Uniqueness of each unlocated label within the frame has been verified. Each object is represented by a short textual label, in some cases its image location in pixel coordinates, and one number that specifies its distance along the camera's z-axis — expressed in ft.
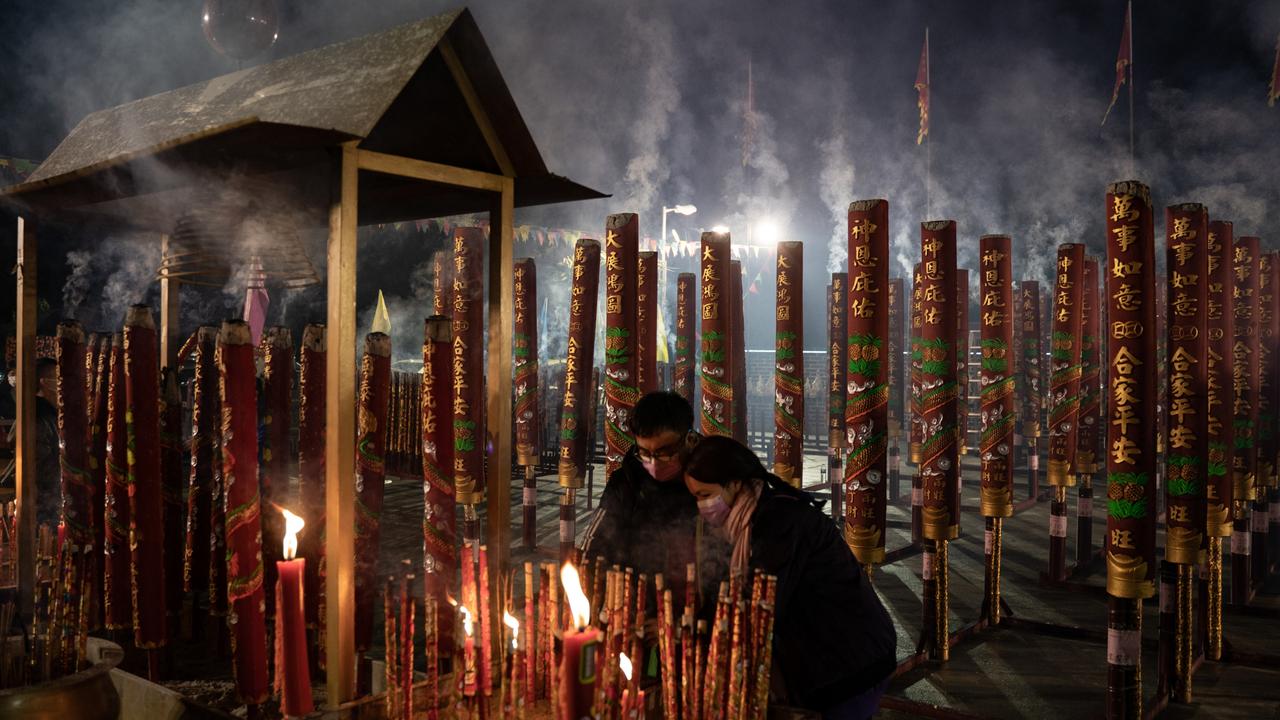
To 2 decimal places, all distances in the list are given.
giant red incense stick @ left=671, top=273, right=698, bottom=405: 26.61
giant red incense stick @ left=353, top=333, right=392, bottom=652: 11.19
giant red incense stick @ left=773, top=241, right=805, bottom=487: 19.97
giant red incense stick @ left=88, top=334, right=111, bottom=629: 12.60
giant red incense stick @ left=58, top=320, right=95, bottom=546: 12.50
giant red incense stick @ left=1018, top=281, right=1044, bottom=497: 33.22
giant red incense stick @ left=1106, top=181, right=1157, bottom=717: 12.01
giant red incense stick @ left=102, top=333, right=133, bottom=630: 11.50
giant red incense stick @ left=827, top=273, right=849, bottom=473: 30.78
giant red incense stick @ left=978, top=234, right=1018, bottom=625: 17.67
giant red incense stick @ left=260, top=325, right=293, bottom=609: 11.40
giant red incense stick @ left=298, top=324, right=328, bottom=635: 11.06
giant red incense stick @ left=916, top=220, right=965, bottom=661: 15.85
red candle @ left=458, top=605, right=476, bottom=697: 6.08
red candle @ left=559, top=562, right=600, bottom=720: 4.82
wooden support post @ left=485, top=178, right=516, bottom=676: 9.78
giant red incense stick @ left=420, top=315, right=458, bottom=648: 12.09
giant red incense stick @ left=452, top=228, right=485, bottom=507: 18.33
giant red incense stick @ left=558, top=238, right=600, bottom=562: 21.88
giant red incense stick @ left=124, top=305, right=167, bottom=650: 11.02
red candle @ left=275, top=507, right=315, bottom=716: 7.22
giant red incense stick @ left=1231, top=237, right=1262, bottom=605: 18.54
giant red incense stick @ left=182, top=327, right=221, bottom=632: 11.76
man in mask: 9.87
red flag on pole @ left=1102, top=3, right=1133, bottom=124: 59.72
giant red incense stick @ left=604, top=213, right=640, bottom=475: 19.31
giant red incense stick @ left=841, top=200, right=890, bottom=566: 14.80
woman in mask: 8.18
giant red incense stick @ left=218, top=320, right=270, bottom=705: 9.22
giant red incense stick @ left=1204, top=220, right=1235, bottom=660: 15.39
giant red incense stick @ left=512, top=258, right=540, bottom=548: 23.88
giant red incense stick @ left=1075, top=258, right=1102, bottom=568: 23.54
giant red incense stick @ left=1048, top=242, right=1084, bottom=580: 21.48
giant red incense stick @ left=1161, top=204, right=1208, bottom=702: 13.60
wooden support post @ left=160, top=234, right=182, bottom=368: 14.11
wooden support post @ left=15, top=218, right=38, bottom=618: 11.84
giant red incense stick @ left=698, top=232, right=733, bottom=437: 20.47
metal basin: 7.77
